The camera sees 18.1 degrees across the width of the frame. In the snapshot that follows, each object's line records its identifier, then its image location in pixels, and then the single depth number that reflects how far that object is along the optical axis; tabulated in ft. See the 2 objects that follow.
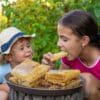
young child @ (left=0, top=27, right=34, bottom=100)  8.35
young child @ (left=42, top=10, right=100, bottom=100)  7.54
